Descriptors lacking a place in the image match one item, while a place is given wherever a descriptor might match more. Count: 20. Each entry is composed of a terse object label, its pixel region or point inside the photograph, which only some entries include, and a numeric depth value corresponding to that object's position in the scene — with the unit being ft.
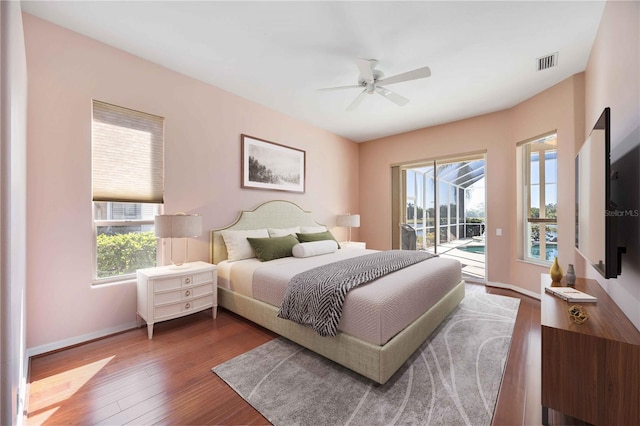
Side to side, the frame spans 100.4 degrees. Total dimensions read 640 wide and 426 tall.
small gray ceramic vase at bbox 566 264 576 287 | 7.54
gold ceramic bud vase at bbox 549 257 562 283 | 7.44
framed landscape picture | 13.03
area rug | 5.30
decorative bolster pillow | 11.95
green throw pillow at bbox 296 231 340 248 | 13.48
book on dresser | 6.12
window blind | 8.71
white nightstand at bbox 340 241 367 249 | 16.52
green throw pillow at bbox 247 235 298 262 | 11.17
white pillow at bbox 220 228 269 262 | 11.27
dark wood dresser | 4.32
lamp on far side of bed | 17.48
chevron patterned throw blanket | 6.66
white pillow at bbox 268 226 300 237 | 13.17
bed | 6.16
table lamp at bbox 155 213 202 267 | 8.87
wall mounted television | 5.14
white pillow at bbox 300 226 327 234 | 14.69
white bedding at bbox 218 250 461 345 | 6.24
